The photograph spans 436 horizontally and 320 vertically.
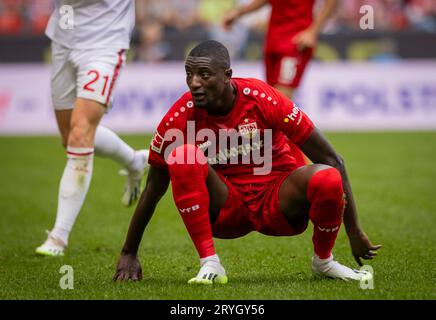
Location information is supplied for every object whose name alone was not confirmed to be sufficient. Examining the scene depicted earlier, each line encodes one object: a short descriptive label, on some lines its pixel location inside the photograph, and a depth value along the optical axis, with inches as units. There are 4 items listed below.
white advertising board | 1288.1
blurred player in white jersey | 520.7
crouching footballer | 380.5
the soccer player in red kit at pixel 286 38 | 693.9
